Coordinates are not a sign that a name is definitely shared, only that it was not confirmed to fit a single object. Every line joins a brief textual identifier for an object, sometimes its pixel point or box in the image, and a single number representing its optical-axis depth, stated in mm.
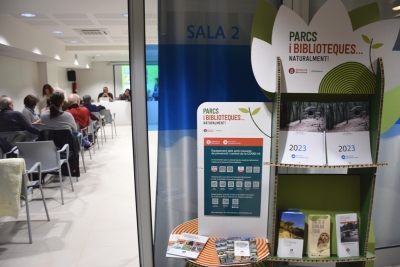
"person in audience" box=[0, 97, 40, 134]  4004
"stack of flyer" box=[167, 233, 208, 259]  1642
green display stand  1646
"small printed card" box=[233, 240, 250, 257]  1636
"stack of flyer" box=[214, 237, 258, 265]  1603
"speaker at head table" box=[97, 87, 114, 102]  10375
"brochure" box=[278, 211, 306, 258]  1665
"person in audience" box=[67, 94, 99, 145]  5164
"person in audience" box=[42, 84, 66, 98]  5945
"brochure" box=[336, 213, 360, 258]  1682
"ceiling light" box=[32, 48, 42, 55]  6742
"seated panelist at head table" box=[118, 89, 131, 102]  10305
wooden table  1598
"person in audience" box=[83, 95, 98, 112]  6746
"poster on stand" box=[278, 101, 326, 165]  1632
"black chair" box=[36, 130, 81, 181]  4086
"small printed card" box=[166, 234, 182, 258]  1712
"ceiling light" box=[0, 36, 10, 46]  5363
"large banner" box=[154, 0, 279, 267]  2014
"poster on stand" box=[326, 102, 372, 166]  1620
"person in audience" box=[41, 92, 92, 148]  4129
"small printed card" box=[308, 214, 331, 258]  1673
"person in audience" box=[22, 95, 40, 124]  4684
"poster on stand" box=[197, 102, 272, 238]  1759
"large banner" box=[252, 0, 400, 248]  1583
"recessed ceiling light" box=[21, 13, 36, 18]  4983
